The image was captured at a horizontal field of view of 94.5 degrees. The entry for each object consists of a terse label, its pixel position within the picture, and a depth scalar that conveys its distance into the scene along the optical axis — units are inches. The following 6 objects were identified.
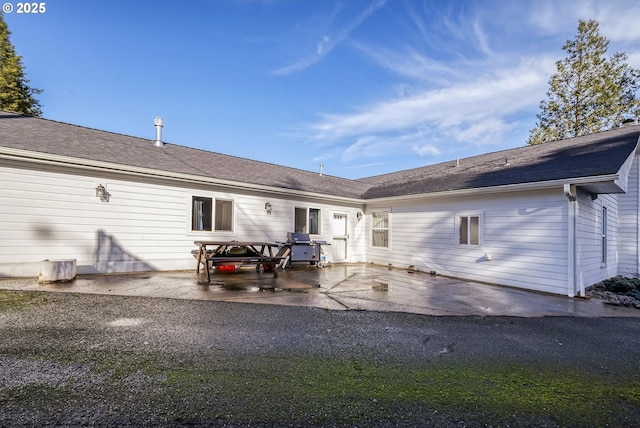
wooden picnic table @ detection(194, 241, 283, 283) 273.5
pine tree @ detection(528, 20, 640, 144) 741.3
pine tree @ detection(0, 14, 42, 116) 727.7
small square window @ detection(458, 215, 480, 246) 337.4
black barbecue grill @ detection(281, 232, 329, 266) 379.2
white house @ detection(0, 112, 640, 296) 260.8
